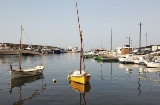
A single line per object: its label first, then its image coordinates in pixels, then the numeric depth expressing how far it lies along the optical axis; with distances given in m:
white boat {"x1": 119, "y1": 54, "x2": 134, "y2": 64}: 41.02
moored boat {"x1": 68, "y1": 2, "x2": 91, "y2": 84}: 18.26
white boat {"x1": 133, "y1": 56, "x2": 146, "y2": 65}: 38.09
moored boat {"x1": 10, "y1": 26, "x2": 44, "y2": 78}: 22.52
